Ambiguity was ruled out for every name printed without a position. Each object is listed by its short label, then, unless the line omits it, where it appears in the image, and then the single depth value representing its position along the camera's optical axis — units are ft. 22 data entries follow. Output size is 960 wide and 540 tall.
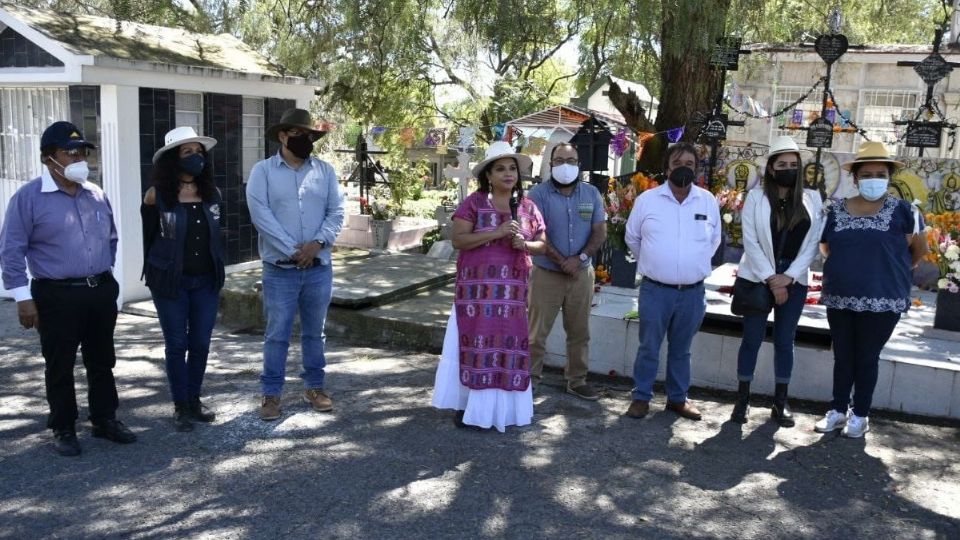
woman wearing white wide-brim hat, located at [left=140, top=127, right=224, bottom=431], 16.35
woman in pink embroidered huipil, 16.89
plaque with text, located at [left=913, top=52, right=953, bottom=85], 30.48
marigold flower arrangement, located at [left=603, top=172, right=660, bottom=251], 24.91
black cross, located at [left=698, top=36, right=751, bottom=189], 27.50
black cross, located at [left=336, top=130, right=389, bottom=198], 44.19
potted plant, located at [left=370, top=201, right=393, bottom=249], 40.75
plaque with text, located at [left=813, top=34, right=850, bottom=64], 28.91
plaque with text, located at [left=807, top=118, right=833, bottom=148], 29.84
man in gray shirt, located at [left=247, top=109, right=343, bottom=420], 17.12
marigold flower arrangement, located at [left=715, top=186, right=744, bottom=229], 29.19
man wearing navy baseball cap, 15.14
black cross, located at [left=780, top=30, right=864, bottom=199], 29.01
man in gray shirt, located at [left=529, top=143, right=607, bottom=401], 18.53
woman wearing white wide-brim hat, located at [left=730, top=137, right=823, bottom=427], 17.11
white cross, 42.86
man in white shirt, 17.56
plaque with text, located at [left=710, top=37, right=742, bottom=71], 27.30
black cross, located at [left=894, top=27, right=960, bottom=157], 30.48
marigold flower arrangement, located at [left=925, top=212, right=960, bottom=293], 20.13
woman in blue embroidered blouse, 16.52
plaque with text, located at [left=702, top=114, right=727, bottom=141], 29.40
